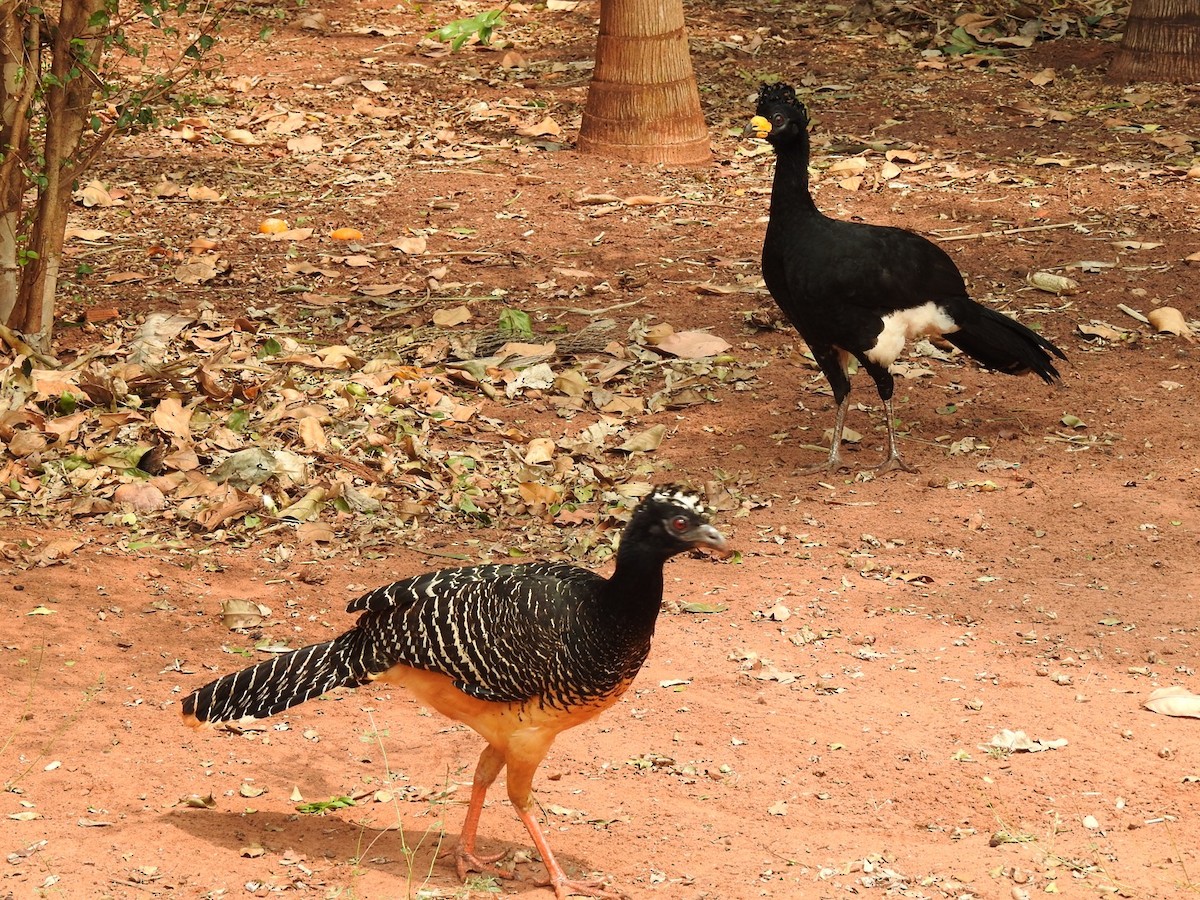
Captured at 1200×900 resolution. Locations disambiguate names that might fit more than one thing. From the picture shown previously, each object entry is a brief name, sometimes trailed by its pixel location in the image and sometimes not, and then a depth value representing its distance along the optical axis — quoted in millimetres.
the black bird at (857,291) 13539
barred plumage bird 7996
